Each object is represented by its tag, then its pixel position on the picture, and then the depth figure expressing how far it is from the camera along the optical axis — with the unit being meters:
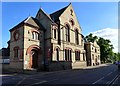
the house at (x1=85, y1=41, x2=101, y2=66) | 28.58
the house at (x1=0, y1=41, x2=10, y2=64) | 19.29
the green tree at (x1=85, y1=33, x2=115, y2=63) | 41.14
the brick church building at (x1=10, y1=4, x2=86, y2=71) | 16.05
